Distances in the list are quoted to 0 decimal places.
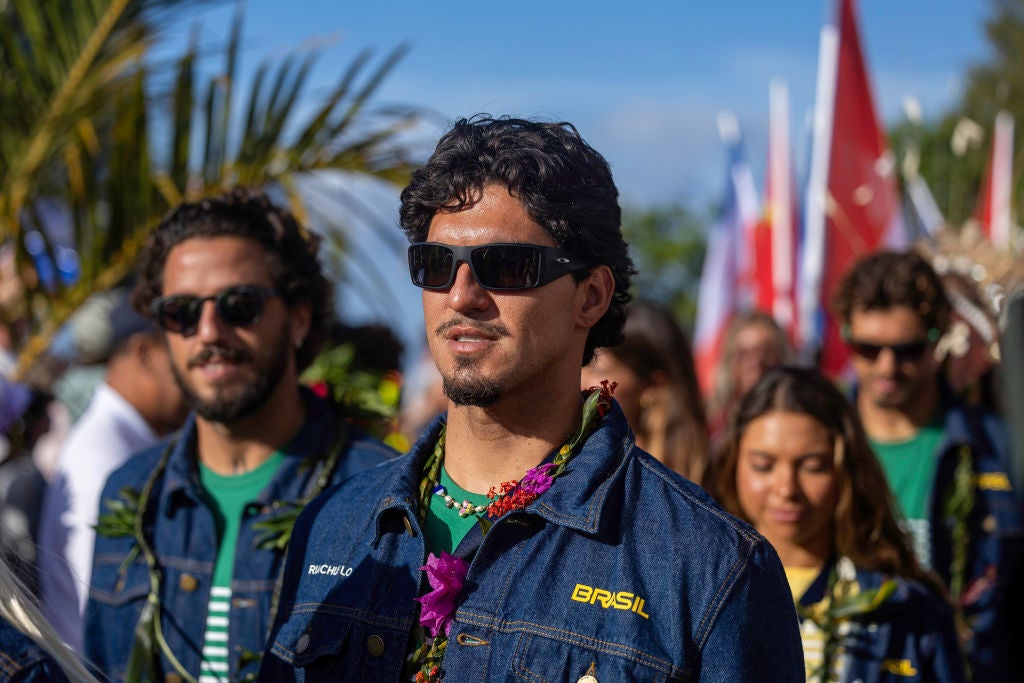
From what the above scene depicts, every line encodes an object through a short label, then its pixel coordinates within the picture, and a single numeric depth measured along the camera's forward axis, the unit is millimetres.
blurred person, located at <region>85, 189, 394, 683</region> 3748
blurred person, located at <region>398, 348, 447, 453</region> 8398
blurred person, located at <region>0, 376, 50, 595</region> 5258
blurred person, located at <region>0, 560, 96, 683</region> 2035
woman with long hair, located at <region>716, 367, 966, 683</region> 4008
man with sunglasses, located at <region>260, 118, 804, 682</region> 2510
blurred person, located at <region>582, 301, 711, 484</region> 5996
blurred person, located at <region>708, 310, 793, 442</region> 7484
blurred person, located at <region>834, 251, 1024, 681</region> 5234
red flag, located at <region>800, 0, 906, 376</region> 10266
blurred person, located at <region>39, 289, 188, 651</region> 4258
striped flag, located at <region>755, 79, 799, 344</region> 12008
